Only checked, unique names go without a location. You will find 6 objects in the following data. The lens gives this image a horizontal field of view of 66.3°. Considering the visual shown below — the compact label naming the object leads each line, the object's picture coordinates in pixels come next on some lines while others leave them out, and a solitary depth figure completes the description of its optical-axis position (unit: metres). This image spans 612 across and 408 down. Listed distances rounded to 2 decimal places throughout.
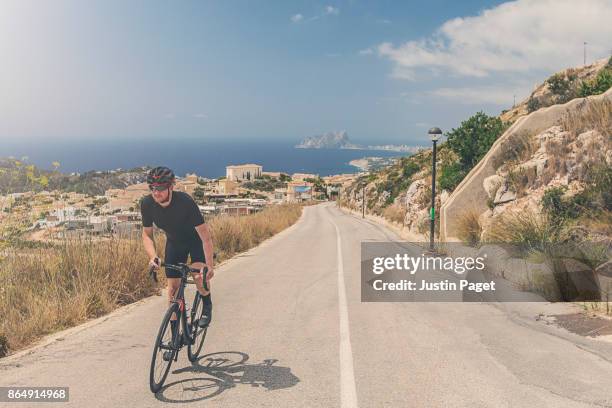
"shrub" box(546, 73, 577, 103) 33.52
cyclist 5.14
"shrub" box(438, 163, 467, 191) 23.88
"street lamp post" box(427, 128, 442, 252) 15.70
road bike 4.78
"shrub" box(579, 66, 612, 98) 17.56
